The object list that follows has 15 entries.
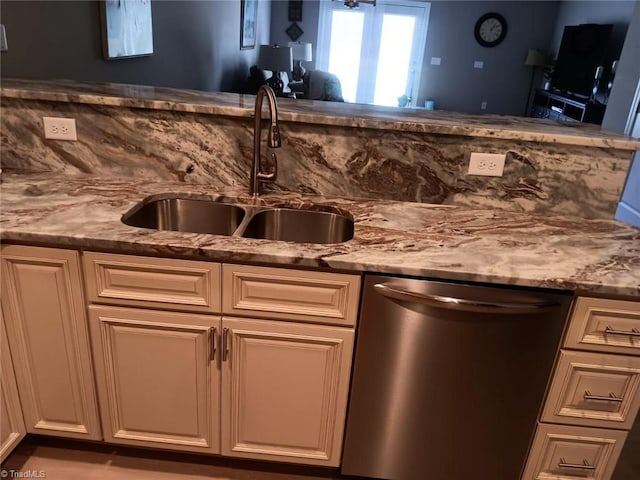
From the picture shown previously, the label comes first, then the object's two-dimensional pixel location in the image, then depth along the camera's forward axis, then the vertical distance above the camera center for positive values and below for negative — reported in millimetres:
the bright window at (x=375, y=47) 8125 +165
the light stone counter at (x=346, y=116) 1681 -201
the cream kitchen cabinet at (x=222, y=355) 1373 -873
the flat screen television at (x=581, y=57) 5898 +205
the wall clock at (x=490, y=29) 7941 +580
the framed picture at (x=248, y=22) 6293 +324
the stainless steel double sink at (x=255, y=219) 1735 -583
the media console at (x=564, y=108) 5715 -432
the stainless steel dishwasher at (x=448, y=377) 1323 -864
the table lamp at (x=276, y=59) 6223 -114
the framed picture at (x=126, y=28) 2998 +62
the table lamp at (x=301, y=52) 7520 +3
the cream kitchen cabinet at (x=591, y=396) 1350 -885
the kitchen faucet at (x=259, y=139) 1571 -281
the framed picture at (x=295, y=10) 8180 +649
